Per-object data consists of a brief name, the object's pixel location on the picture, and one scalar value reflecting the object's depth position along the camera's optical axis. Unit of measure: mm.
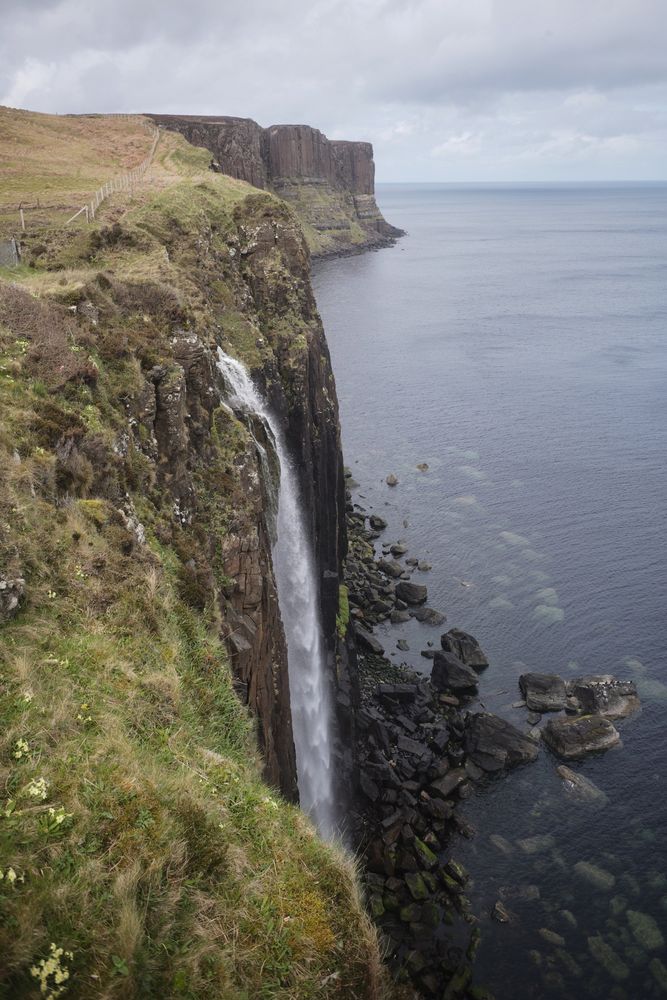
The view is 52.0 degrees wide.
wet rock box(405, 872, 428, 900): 29906
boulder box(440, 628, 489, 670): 46719
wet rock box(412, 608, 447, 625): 51688
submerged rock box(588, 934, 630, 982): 27969
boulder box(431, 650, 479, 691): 44438
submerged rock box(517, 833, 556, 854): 33719
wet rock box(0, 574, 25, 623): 12680
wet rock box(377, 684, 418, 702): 43062
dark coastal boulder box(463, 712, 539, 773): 38719
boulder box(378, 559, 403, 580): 57156
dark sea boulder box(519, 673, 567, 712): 42938
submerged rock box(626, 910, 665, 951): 29000
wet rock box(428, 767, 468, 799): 36094
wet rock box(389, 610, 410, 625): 52188
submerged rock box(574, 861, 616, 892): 31719
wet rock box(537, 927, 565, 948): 29111
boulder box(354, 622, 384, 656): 48000
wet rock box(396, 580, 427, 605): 53844
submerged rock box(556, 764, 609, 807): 36406
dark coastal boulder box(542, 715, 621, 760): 39469
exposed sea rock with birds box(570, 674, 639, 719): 42125
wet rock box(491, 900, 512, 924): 29781
